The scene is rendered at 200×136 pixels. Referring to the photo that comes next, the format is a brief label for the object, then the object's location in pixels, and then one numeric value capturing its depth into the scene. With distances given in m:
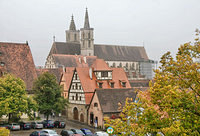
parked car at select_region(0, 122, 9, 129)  36.33
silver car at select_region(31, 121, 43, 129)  37.96
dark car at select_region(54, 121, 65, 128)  39.69
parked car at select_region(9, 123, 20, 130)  36.22
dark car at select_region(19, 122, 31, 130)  37.41
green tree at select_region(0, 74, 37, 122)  35.41
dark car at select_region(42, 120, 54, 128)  39.03
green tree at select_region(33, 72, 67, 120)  41.12
